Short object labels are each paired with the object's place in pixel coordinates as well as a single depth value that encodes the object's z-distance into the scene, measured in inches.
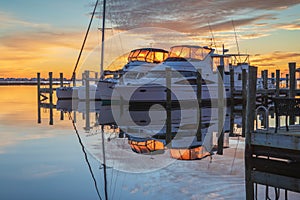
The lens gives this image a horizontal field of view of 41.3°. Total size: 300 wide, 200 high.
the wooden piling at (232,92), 1212.5
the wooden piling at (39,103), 1078.6
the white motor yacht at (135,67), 1315.2
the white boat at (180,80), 1263.5
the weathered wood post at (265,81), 1317.5
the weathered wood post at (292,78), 802.8
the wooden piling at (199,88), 1138.7
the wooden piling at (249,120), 325.1
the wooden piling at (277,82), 1140.1
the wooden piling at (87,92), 1422.6
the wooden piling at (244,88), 1130.0
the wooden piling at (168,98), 901.8
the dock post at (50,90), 1345.2
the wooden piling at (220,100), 869.2
